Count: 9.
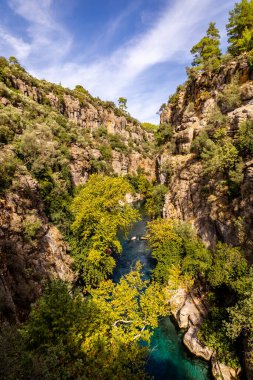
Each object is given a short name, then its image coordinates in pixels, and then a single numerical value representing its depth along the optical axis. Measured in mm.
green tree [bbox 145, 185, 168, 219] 36500
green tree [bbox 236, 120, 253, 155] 19142
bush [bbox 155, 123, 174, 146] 44375
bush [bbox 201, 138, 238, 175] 20719
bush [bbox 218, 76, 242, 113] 25523
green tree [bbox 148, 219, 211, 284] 20797
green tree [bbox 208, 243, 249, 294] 14407
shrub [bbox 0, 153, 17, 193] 19203
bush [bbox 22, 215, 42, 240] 18922
